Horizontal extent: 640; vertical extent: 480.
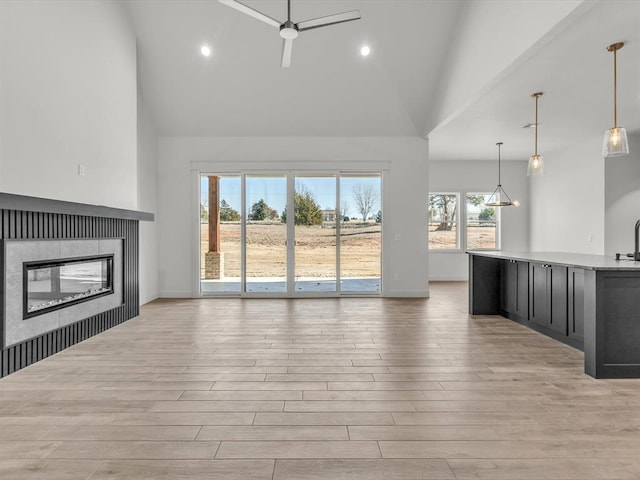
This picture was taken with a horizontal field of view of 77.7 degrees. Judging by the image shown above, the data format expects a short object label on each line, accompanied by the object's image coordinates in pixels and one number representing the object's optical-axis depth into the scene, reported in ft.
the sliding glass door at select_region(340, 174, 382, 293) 24.03
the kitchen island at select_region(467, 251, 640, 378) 10.12
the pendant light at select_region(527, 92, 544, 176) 15.60
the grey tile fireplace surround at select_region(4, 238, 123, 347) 10.70
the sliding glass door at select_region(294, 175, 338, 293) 23.75
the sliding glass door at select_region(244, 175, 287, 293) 23.68
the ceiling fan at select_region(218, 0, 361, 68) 12.32
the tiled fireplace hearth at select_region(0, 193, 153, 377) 10.71
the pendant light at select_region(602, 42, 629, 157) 11.44
